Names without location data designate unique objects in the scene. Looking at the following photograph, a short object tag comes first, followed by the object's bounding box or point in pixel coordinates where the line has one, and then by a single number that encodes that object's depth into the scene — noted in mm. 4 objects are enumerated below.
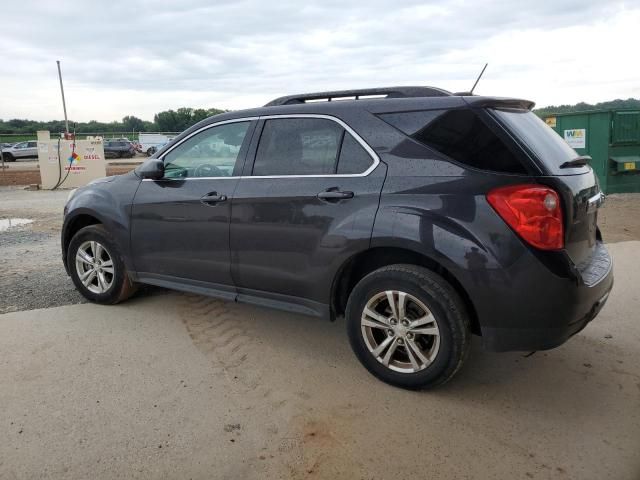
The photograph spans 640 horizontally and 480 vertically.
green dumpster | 11211
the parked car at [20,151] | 36031
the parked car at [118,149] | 38156
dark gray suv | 2900
